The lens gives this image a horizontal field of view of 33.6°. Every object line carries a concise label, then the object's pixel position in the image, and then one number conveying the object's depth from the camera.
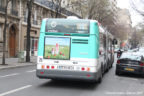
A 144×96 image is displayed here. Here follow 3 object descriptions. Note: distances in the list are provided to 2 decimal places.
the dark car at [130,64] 13.85
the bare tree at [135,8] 26.30
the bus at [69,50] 8.99
